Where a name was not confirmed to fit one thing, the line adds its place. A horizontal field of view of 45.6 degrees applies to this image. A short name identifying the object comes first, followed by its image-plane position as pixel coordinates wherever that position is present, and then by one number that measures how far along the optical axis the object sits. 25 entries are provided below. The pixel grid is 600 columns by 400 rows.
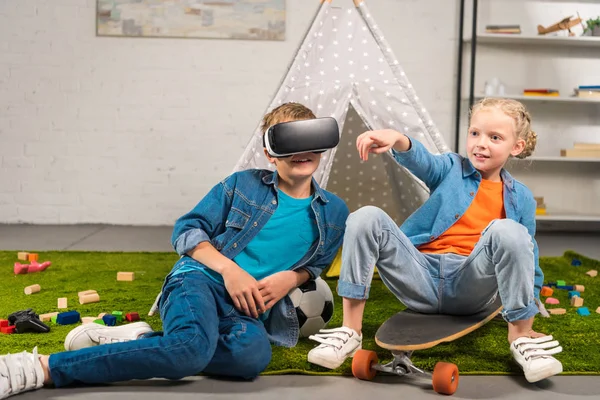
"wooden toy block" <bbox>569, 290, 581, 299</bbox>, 2.93
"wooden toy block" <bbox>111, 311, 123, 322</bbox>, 2.42
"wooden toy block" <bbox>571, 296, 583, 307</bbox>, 2.78
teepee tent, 2.88
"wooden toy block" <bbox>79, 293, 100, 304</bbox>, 2.69
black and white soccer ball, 2.08
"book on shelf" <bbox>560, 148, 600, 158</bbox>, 5.21
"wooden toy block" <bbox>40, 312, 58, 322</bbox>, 2.39
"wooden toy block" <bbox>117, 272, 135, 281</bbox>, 3.22
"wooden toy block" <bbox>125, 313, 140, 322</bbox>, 2.41
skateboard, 1.73
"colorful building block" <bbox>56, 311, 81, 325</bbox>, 2.36
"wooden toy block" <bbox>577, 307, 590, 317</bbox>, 2.62
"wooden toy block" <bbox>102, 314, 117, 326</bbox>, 2.31
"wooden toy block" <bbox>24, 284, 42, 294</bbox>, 2.86
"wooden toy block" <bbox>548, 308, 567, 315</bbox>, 2.62
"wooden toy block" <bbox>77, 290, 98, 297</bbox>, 2.72
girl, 1.79
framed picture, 5.26
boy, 1.66
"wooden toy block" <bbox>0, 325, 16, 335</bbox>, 2.22
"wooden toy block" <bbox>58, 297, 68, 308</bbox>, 2.61
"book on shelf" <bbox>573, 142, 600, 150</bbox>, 5.22
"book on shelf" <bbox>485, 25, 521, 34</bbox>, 5.13
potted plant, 5.18
